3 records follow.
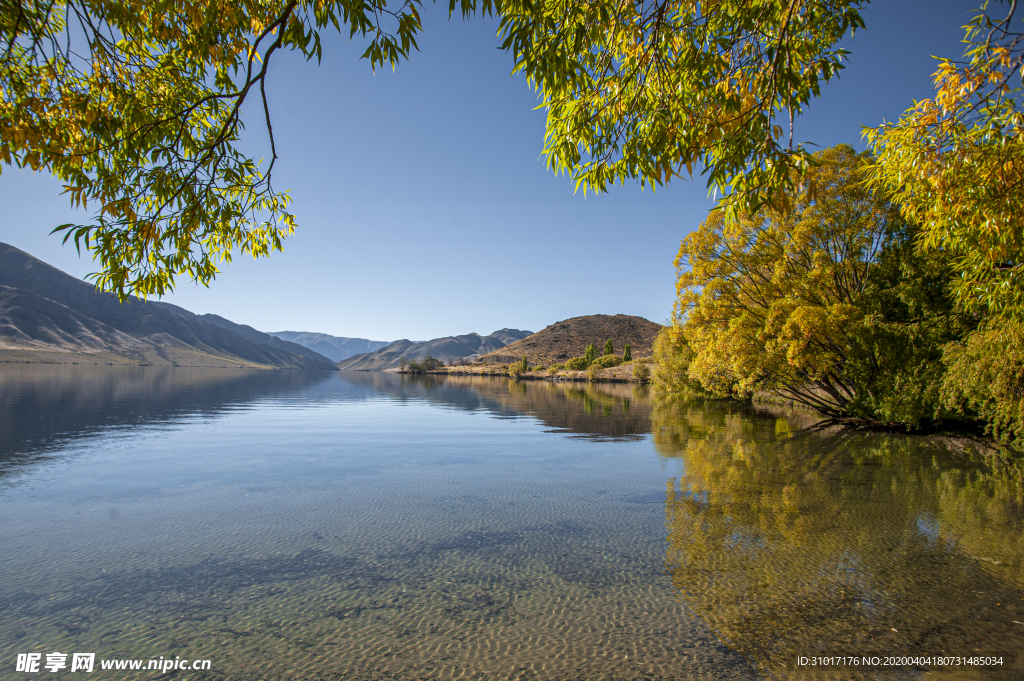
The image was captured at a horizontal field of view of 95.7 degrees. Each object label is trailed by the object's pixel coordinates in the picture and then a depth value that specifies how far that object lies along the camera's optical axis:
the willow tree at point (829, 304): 17.53
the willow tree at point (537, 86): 4.03
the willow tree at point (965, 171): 5.68
